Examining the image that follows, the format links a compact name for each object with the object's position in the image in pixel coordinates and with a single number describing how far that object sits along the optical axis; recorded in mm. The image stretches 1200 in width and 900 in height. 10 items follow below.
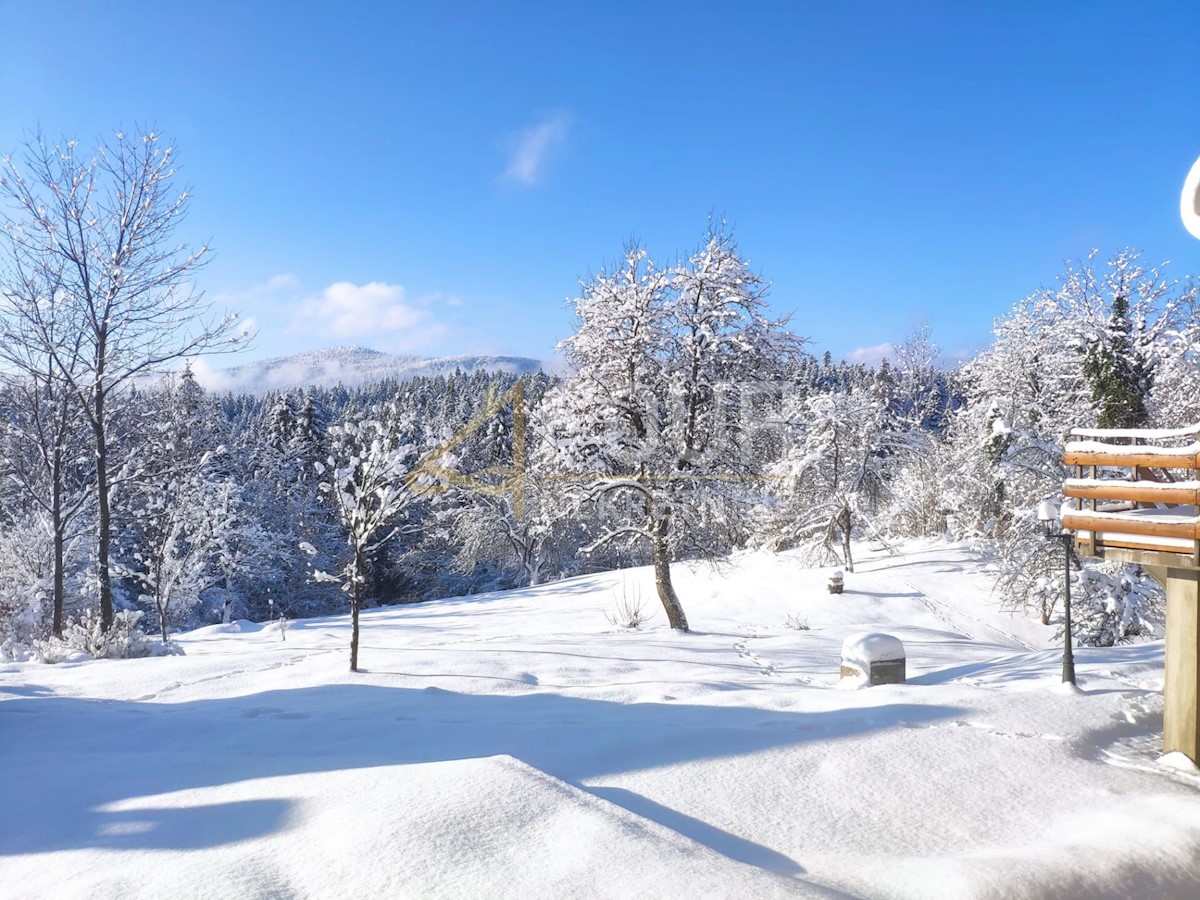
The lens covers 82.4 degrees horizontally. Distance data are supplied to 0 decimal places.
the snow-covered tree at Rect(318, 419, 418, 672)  9375
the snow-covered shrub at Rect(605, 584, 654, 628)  15562
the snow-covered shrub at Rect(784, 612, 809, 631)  16375
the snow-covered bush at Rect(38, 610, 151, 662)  11328
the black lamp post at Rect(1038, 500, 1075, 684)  7000
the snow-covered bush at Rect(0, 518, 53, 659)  20703
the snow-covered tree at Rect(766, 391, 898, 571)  26062
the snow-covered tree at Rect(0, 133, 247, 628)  11578
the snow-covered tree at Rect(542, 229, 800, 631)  13539
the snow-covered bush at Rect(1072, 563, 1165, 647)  16031
